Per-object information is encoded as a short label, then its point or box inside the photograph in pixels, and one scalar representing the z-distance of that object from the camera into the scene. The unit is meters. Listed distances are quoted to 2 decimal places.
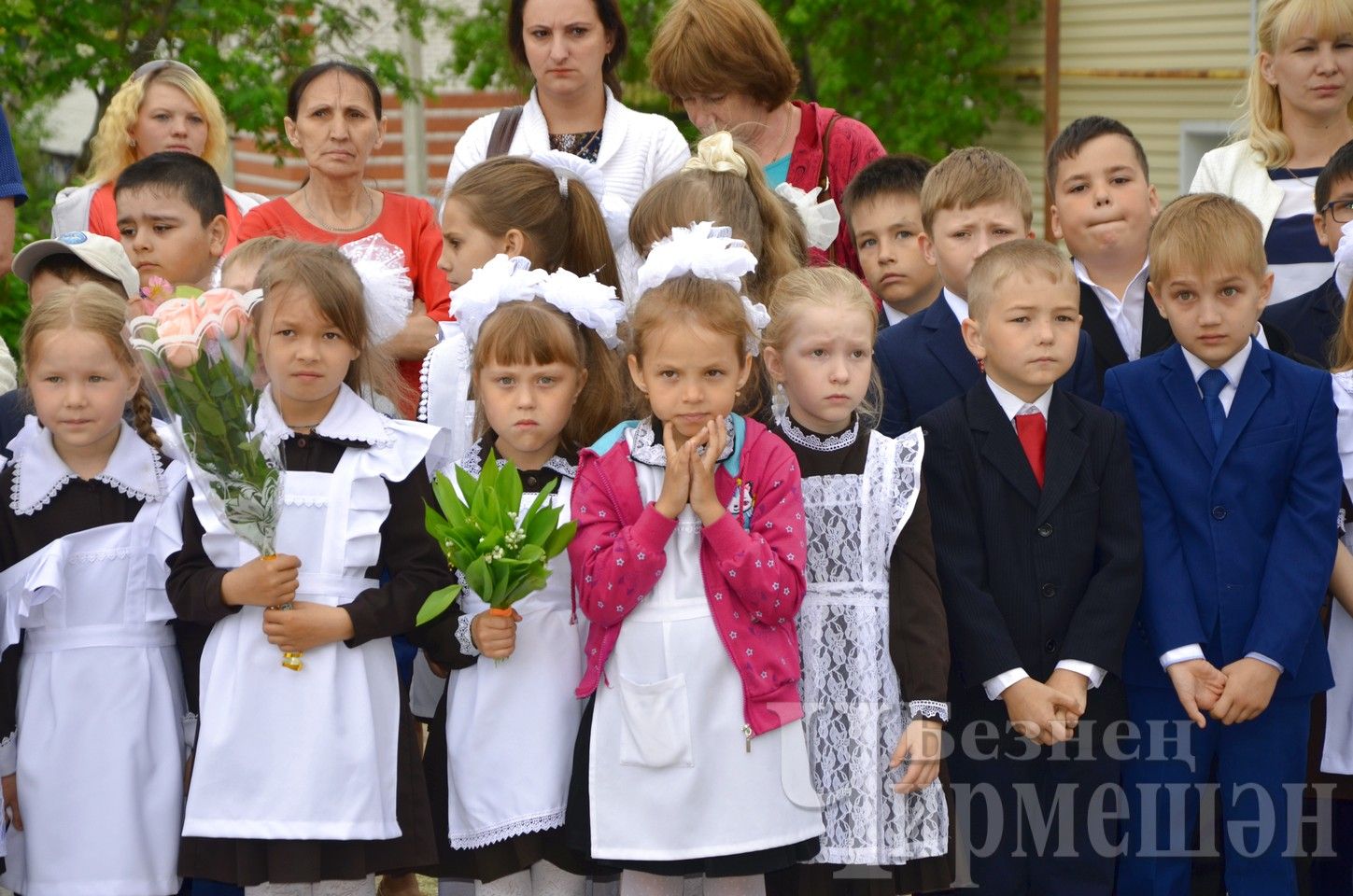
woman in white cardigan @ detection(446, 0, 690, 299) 10.59
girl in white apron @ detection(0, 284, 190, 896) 7.94
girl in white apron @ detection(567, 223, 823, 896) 7.38
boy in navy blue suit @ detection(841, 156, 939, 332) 10.57
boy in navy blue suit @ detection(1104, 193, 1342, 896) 8.23
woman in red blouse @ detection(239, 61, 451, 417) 10.82
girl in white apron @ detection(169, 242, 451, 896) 7.61
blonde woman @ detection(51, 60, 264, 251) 11.99
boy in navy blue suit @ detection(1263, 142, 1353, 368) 9.68
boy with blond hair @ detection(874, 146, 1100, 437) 9.00
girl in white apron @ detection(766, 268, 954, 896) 7.82
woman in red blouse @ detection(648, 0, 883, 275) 10.66
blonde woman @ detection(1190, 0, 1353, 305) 10.50
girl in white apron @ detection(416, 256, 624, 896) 7.77
